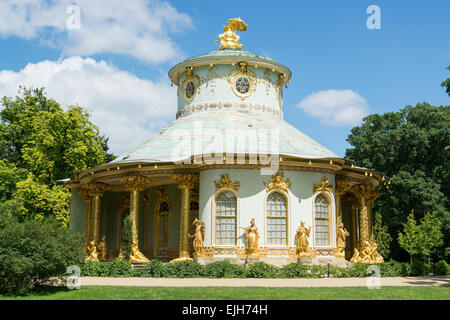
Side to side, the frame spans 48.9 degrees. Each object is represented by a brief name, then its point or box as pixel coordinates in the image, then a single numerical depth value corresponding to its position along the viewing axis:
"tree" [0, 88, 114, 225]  32.94
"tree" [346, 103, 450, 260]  36.00
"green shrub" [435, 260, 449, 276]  22.84
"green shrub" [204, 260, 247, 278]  18.86
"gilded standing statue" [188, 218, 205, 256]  21.28
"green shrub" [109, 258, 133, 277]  19.75
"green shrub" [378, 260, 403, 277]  21.08
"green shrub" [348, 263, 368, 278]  19.73
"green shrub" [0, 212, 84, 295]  13.27
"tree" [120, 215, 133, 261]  22.27
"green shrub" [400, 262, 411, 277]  21.31
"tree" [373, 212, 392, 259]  33.87
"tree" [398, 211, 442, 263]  25.20
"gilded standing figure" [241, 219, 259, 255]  20.67
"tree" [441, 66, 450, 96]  20.30
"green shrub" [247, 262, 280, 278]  18.61
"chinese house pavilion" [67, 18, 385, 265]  21.36
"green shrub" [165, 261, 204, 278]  19.14
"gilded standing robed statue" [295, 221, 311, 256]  21.25
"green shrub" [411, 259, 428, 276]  21.44
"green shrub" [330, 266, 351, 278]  19.36
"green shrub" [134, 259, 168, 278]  19.42
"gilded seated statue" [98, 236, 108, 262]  25.78
